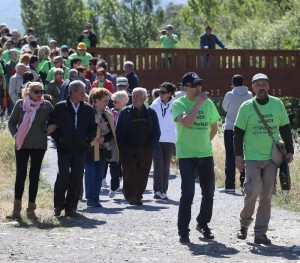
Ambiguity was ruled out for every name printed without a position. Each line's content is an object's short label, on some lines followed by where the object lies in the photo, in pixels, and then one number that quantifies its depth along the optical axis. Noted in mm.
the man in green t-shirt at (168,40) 32500
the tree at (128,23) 85438
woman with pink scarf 14180
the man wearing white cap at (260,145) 12242
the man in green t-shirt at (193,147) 12414
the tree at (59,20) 79812
